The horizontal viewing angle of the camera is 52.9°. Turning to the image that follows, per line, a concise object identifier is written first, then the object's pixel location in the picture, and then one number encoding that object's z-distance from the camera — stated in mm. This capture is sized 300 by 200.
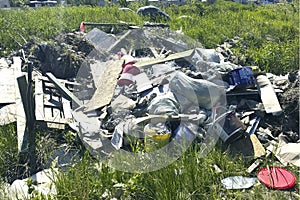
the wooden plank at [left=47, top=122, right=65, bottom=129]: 3859
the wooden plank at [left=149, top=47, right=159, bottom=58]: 5897
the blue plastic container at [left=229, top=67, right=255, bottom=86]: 4297
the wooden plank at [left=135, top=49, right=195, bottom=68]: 5052
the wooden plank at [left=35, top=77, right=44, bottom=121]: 3912
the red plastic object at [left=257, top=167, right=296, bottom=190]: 2902
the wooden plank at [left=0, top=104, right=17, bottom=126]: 3910
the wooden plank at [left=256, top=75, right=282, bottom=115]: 4085
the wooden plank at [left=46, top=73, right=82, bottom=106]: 4506
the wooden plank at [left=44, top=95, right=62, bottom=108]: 4398
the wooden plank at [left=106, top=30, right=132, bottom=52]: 6285
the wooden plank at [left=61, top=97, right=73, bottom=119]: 4230
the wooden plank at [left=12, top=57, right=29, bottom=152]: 3490
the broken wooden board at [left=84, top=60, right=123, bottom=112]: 4277
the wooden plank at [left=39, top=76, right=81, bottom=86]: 5039
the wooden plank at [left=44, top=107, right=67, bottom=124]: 3959
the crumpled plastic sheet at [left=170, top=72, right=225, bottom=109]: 3885
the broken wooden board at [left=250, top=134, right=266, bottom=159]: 3475
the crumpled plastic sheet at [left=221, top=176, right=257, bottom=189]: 2941
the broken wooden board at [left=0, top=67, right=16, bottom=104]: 4527
